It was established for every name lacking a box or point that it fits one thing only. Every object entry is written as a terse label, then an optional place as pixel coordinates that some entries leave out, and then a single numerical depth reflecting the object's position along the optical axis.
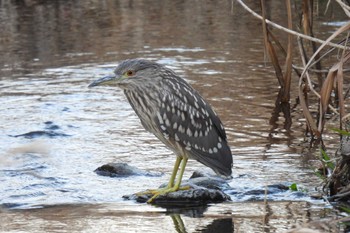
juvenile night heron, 12.89
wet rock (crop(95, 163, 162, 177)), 13.83
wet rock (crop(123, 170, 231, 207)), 12.58
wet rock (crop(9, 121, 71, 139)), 16.39
